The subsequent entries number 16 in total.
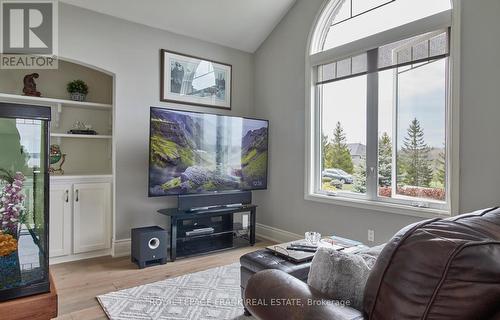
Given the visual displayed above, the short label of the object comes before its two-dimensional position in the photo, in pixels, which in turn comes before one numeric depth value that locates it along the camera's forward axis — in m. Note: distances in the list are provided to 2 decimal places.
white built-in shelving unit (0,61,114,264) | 3.30
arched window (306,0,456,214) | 2.85
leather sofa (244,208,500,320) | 0.70
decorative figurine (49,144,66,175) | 3.49
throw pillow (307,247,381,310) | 1.11
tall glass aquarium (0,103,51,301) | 1.96
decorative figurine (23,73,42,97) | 3.28
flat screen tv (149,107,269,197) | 3.36
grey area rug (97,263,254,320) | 2.25
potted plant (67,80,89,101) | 3.60
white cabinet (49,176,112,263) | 3.27
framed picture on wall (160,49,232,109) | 3.88
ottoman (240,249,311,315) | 1.91
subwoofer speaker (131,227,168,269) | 3.17
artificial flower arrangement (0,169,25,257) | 1.95
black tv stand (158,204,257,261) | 3.50
